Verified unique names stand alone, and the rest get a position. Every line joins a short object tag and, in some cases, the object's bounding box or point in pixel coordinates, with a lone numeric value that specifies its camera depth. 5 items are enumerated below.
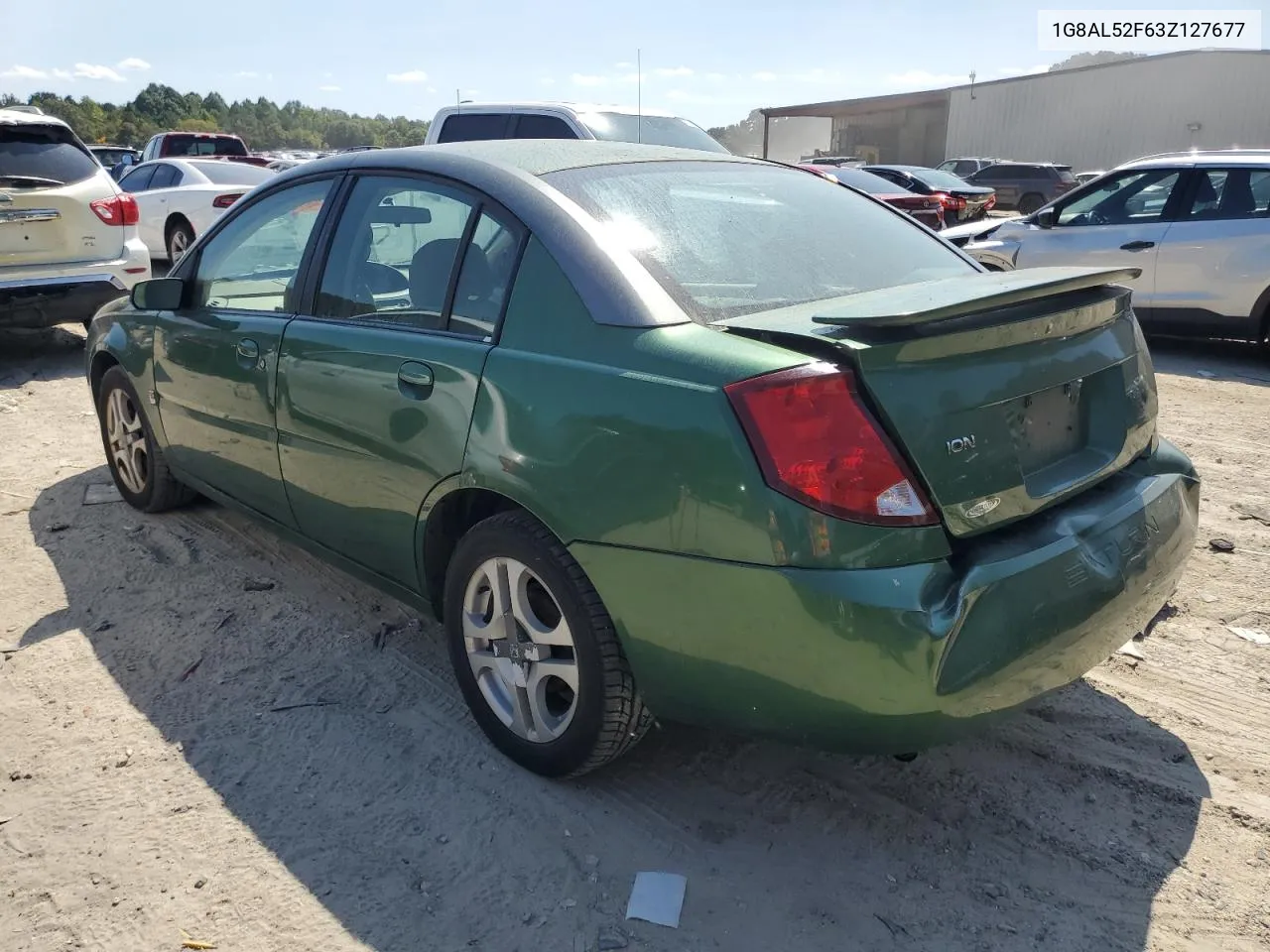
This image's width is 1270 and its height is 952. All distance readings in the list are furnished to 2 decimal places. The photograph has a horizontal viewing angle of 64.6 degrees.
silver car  7.82
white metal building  34.69
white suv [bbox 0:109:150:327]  7.56
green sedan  2.12
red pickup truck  17.89
